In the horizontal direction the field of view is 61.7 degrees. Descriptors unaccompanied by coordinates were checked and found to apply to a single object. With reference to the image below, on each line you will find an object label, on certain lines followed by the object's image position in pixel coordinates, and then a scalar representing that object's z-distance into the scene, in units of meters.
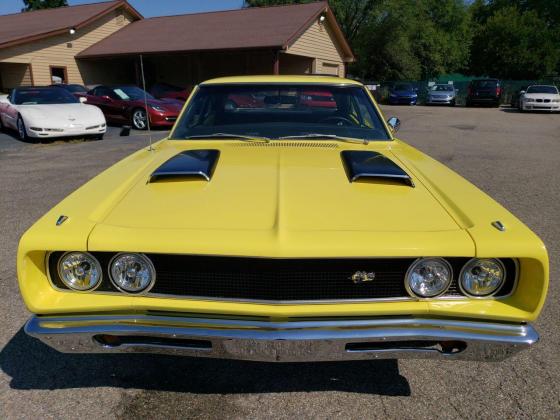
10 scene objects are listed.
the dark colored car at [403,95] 29.25
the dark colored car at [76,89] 16.46
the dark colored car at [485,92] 26.59
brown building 20.38
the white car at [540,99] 22.16
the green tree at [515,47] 38.47
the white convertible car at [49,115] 10.52
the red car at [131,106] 12.99
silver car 28.62
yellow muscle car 1.87
